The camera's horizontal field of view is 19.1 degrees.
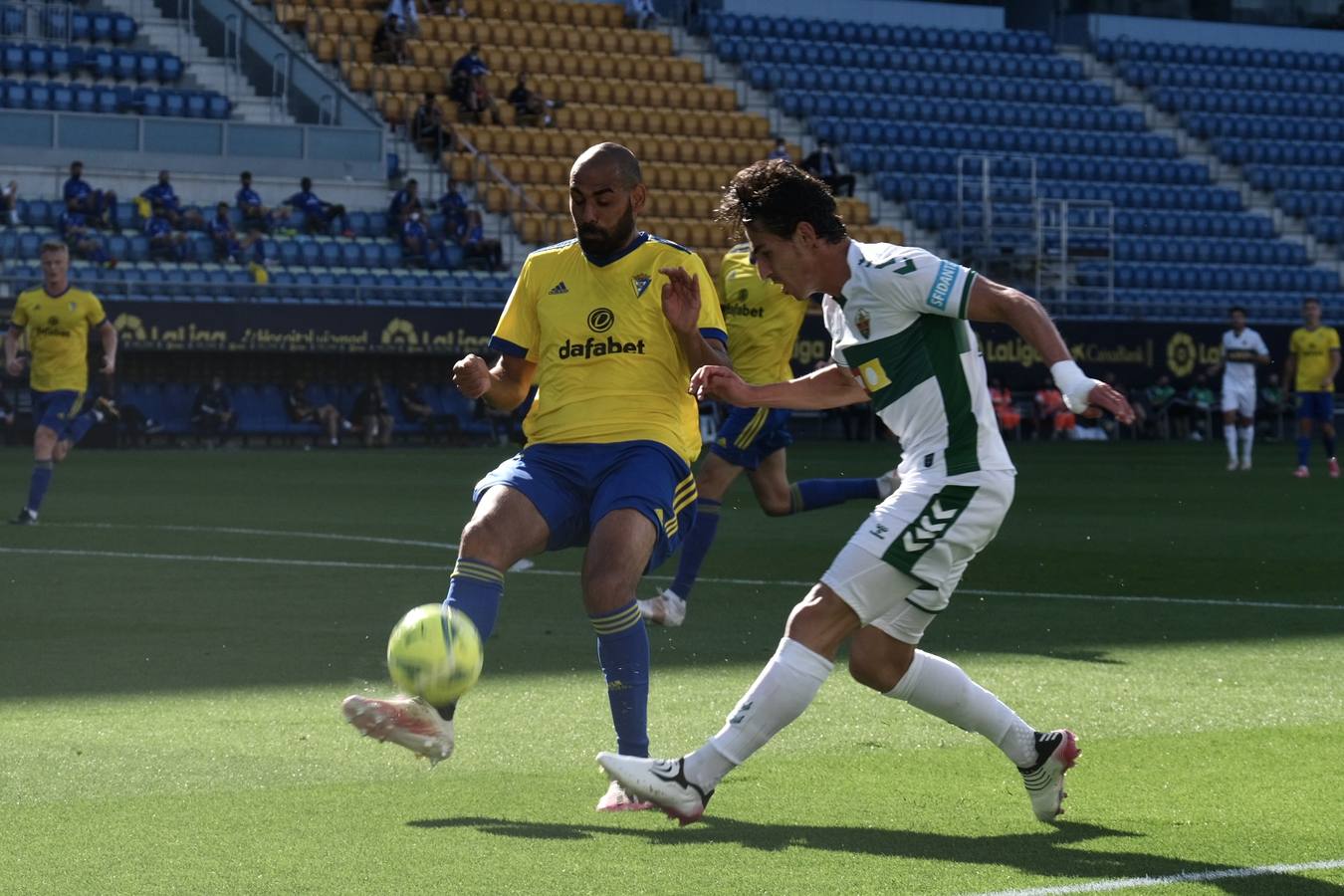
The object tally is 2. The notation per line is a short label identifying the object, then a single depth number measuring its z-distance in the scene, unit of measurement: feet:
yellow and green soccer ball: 36.39
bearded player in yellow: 38.14
